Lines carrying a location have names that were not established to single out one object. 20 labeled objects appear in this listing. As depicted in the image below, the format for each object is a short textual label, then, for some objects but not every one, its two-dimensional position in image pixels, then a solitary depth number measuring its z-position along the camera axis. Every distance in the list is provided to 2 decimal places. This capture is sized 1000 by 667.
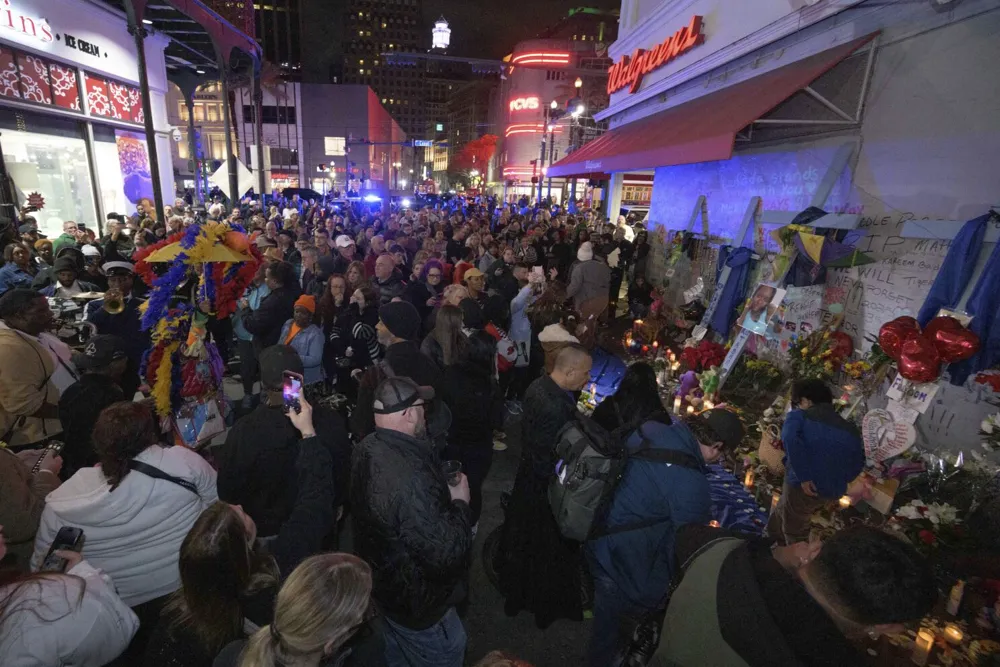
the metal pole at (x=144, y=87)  11.13
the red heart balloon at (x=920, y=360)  4.23
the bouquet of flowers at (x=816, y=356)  5.78
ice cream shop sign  10.49
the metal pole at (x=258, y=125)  19.12
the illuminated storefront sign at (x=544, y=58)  54.41
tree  77.38
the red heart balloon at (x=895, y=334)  4.45
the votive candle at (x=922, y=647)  3.18
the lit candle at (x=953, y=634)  3.25
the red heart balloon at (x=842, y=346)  5.73
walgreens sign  10.07
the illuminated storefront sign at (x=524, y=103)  57.68
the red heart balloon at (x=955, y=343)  4.09
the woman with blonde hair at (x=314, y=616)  1.46
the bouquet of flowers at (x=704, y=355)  7.26
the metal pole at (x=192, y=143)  22.53
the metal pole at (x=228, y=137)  17.66
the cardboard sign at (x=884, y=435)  4.40
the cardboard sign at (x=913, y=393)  4.32
